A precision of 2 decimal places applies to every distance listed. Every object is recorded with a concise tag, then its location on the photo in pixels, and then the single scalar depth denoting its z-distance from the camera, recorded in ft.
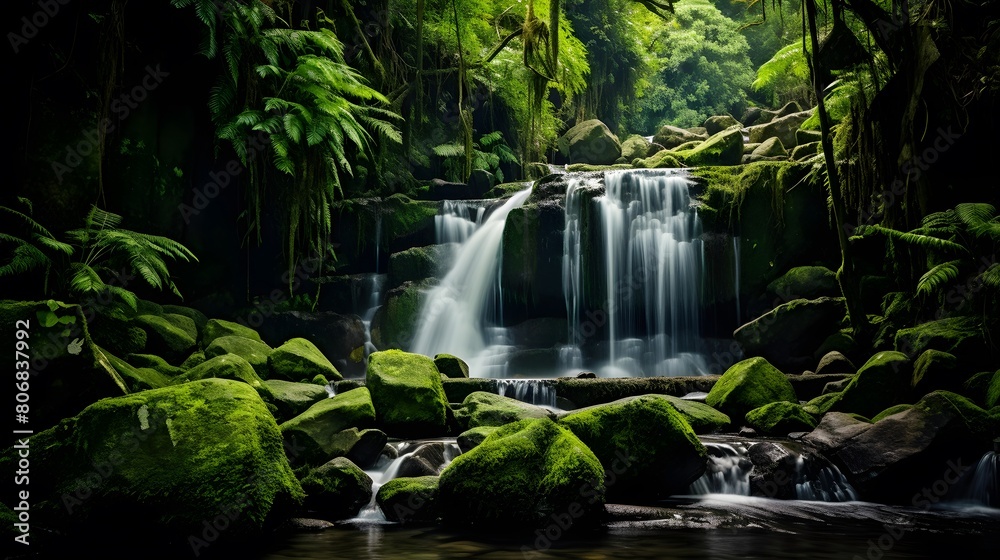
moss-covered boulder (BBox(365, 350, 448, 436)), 24.99
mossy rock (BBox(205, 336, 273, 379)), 29.96
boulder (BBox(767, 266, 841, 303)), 37.22
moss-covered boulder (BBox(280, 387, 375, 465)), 21.29
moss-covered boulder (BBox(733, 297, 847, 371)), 34.30
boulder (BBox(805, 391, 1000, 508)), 20.12
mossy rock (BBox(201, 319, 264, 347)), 32.81
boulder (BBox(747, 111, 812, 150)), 61.46
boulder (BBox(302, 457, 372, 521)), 18.88
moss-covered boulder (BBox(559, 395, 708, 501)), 19.67
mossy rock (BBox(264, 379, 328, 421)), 24.75
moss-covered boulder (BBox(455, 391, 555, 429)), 24.77
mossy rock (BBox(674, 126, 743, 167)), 51.67
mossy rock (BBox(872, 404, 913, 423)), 23.00
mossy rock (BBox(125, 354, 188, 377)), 26.78
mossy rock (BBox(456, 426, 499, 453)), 21.94
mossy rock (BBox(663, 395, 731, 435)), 25.48
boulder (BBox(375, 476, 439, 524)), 18.70
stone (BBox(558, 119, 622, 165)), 66.80
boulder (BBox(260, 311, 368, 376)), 40.81
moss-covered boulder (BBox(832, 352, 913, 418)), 24.79
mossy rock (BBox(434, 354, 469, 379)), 33.14
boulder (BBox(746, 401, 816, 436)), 24.63
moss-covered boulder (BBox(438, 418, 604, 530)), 17.30
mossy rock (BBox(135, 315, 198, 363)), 30.07
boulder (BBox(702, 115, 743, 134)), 80.23
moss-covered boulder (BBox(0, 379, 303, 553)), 15.53
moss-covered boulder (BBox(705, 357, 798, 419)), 26.81
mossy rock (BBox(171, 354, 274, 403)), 24.62
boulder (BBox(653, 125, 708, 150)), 72.18
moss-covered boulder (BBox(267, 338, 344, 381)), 30.71
